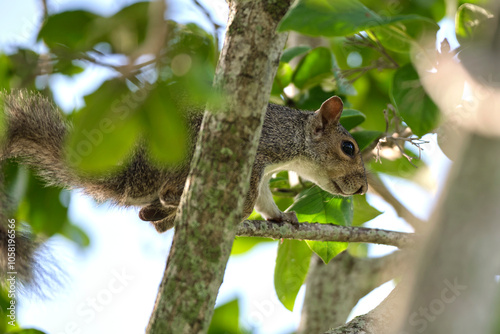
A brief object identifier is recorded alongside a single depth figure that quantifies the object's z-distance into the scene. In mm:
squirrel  5234
